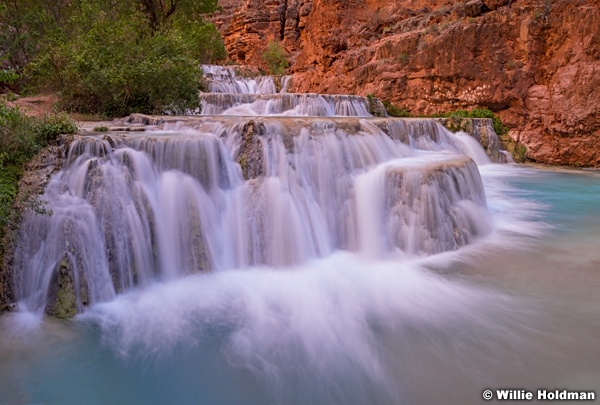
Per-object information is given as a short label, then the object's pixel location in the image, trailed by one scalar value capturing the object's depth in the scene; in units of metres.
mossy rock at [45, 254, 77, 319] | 4.37
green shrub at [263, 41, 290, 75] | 27.09
